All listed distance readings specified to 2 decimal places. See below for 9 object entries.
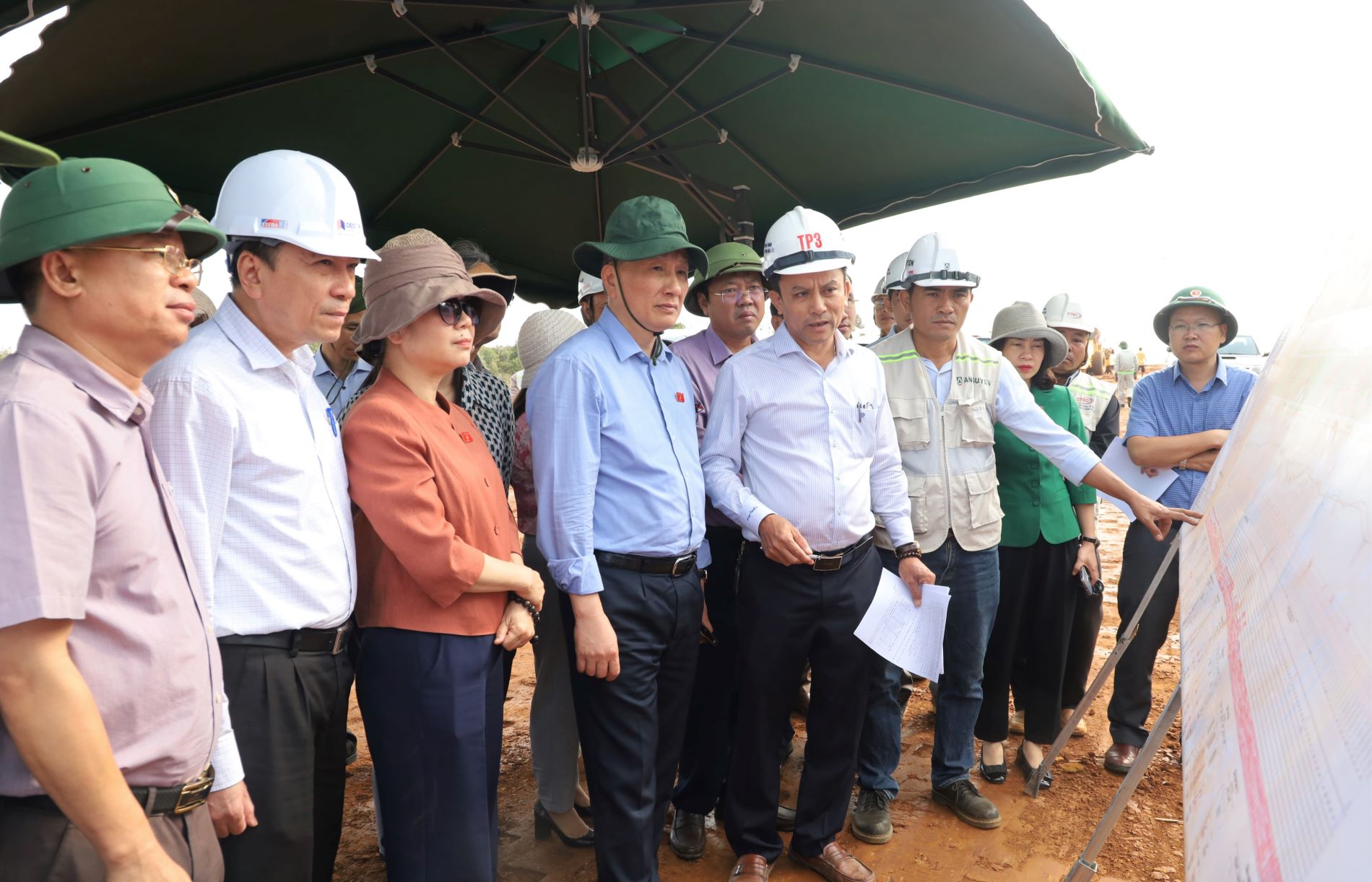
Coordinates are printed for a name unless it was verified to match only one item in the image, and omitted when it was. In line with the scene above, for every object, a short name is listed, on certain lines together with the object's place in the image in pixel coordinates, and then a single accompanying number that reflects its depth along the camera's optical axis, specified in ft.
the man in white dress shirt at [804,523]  9.10
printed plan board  2.31
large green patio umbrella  10.09
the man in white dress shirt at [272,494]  5.38
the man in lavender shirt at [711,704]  10.60
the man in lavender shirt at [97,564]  3.82
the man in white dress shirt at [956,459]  10.73
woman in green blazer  12.17
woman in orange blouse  6.49
